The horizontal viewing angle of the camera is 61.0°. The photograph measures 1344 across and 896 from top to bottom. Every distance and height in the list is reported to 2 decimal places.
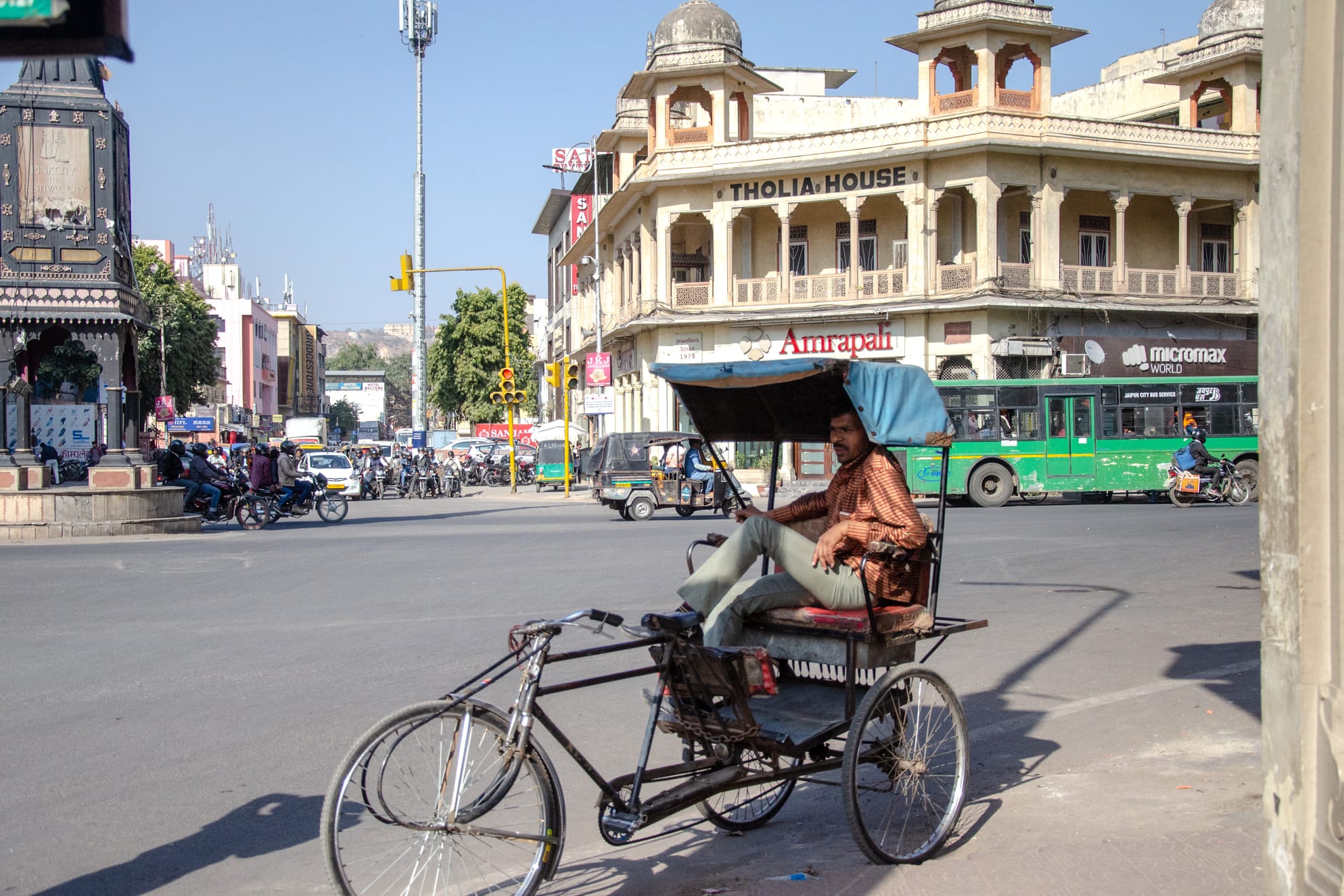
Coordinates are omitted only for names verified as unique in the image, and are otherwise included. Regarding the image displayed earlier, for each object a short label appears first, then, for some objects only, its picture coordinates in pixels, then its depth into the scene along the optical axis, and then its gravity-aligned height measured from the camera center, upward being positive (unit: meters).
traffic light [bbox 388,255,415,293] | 28.81 +4.03
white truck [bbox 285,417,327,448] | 67.31 +0.71
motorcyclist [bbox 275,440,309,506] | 22.92 -0.67
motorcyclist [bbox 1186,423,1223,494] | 24.03 -0.54
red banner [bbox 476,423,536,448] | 54.57 +0.41
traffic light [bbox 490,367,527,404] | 31.73 +1.30
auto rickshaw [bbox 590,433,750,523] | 23.23 -0.98
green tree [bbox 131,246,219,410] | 56.56 +5.93
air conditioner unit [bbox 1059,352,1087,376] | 33.69 +2.08
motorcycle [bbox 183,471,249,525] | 21.73 -1.13
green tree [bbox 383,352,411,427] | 182.25 +7.08
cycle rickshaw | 3.56 -1.08
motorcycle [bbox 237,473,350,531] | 21.91 -1.31
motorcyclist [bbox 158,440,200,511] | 21.70 -0.48
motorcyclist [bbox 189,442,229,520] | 21.62 -0.68
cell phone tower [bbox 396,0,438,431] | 49.22 +16.06
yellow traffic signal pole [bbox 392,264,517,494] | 29.29 +2.16
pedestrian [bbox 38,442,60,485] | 35.03 -0.40
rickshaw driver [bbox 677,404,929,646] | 4.67 -0.53
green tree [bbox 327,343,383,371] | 193.62 +14.01
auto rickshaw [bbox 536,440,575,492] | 37.88 -0.79
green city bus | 25.61 +0.06
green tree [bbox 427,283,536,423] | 63.19 +5.21
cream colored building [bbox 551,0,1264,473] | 33.56 +7.17
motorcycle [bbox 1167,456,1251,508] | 24.20 -1.17
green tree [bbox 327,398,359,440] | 135.50 +3.10
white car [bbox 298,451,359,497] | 35.09 -0.86
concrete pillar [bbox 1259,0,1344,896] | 3.00 -0.05
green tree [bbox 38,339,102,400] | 21.25 +1.60
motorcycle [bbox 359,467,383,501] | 36.12 -1.41
